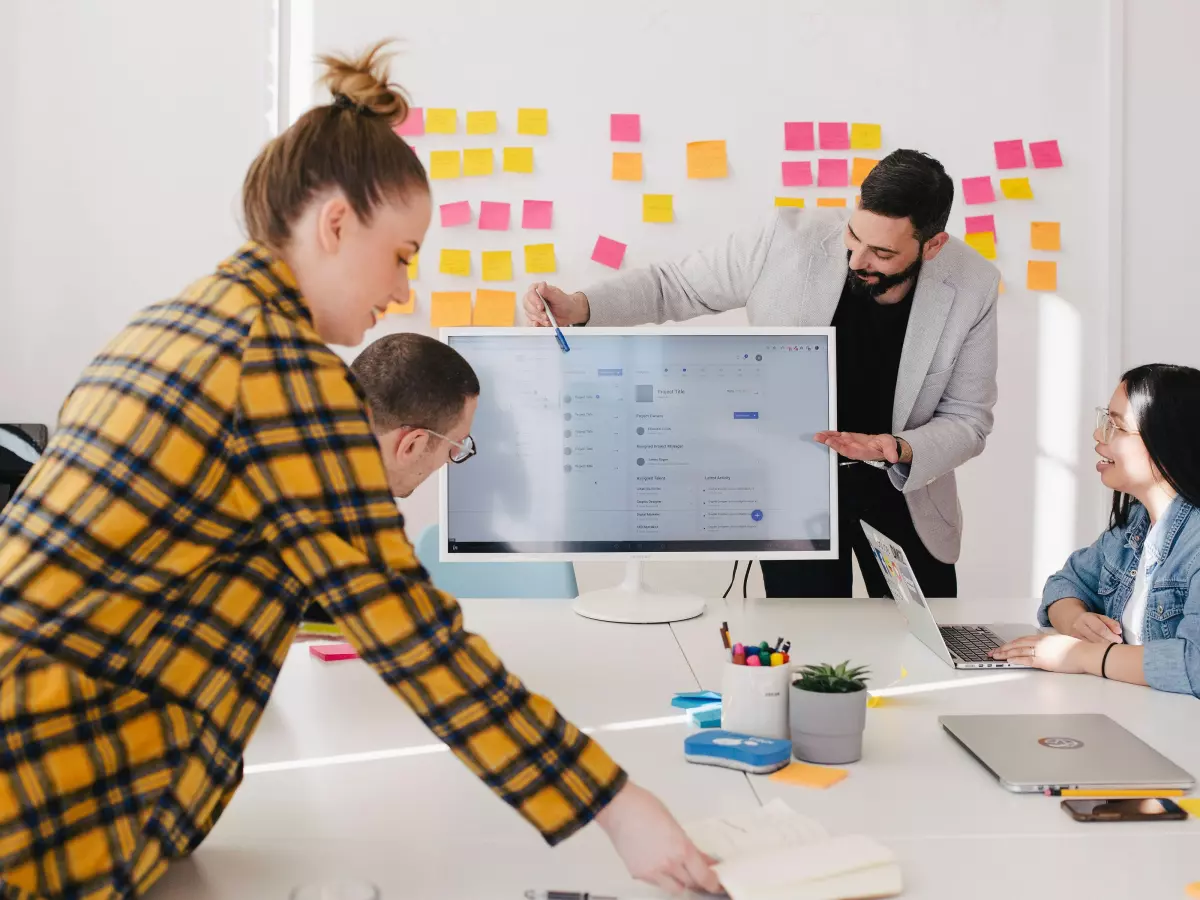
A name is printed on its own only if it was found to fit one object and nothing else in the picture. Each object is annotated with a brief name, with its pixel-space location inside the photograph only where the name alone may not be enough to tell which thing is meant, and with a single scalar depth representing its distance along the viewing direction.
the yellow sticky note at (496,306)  3.27
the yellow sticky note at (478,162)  3.26
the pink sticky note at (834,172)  3.29
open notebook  0.94
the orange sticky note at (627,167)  3.27
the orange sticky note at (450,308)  3.27
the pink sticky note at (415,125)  3.23
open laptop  1.71
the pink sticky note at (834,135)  3.28
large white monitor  2.00
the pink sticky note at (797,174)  3.28
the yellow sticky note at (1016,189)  3.32
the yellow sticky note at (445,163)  3.26
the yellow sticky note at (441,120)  3.25
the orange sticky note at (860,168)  3.29
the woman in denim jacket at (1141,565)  1.63
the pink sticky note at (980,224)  3.32
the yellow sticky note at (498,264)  3.28
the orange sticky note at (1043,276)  3.34
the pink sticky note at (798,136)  3.28
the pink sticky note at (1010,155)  3.32
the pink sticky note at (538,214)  3.27
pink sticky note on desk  1.75
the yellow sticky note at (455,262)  3.27
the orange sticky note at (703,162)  3.28
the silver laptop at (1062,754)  1.20
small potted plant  1.29
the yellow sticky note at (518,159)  3.26
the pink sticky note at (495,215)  3.27
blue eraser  1.26
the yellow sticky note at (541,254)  3.28
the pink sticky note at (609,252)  3.27
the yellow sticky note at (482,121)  3.25
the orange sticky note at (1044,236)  3.33
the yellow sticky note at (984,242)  3.32
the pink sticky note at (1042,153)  3.33
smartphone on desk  1.13
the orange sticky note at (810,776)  1.23
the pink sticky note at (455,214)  3.25
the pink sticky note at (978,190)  3.31
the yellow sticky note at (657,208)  3.28
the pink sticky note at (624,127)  3.26
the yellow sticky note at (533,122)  3.26
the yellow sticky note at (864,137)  3.29
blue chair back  2.42
